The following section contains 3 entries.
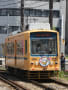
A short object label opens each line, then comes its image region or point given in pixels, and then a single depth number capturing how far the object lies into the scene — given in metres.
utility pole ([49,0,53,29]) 35.69
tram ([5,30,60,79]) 19.23
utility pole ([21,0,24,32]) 44.02
